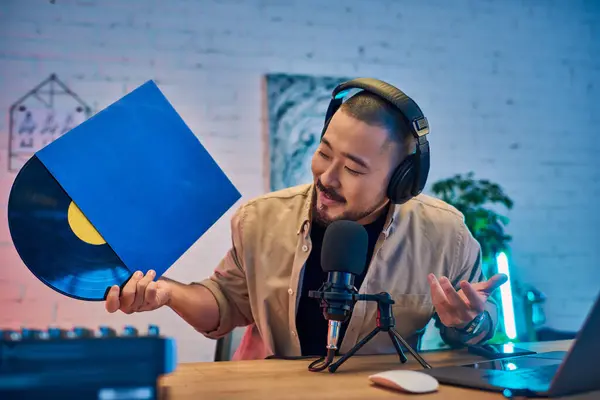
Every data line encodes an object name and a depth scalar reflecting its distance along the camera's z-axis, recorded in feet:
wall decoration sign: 9.77
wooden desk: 2.77
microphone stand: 3.43
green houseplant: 9.87
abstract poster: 10.62
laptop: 2.45
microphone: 3.34
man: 4.48
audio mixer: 1.79
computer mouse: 2.78
